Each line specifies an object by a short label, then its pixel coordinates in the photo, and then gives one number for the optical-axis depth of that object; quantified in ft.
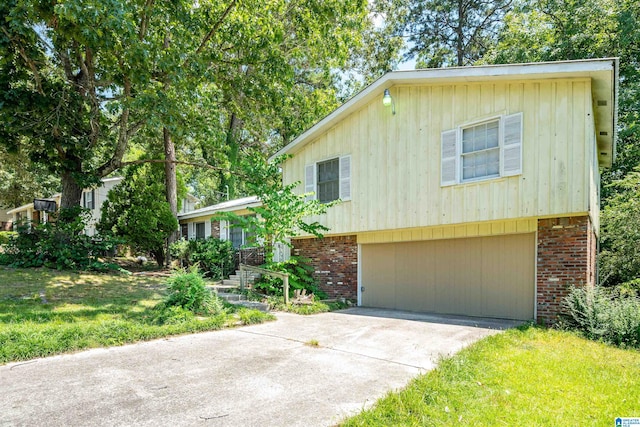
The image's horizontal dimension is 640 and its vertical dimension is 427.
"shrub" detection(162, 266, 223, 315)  24.84
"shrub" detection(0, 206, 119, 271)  36.94
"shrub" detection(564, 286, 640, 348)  19.51
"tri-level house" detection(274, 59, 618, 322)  23.57
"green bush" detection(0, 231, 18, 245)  69.94
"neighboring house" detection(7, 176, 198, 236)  78.24
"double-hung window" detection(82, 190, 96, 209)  79.05
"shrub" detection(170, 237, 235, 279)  46.52
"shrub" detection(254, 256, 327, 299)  33.22
